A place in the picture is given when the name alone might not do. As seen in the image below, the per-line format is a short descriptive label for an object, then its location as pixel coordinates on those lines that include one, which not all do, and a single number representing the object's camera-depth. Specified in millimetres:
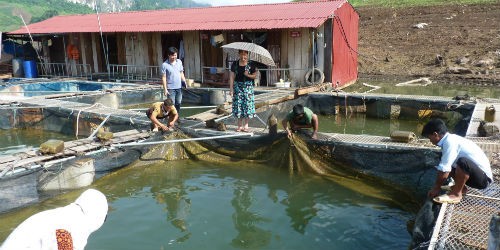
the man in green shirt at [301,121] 7562
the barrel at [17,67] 21984
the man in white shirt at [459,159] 4617
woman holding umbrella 8211
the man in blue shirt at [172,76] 9032
